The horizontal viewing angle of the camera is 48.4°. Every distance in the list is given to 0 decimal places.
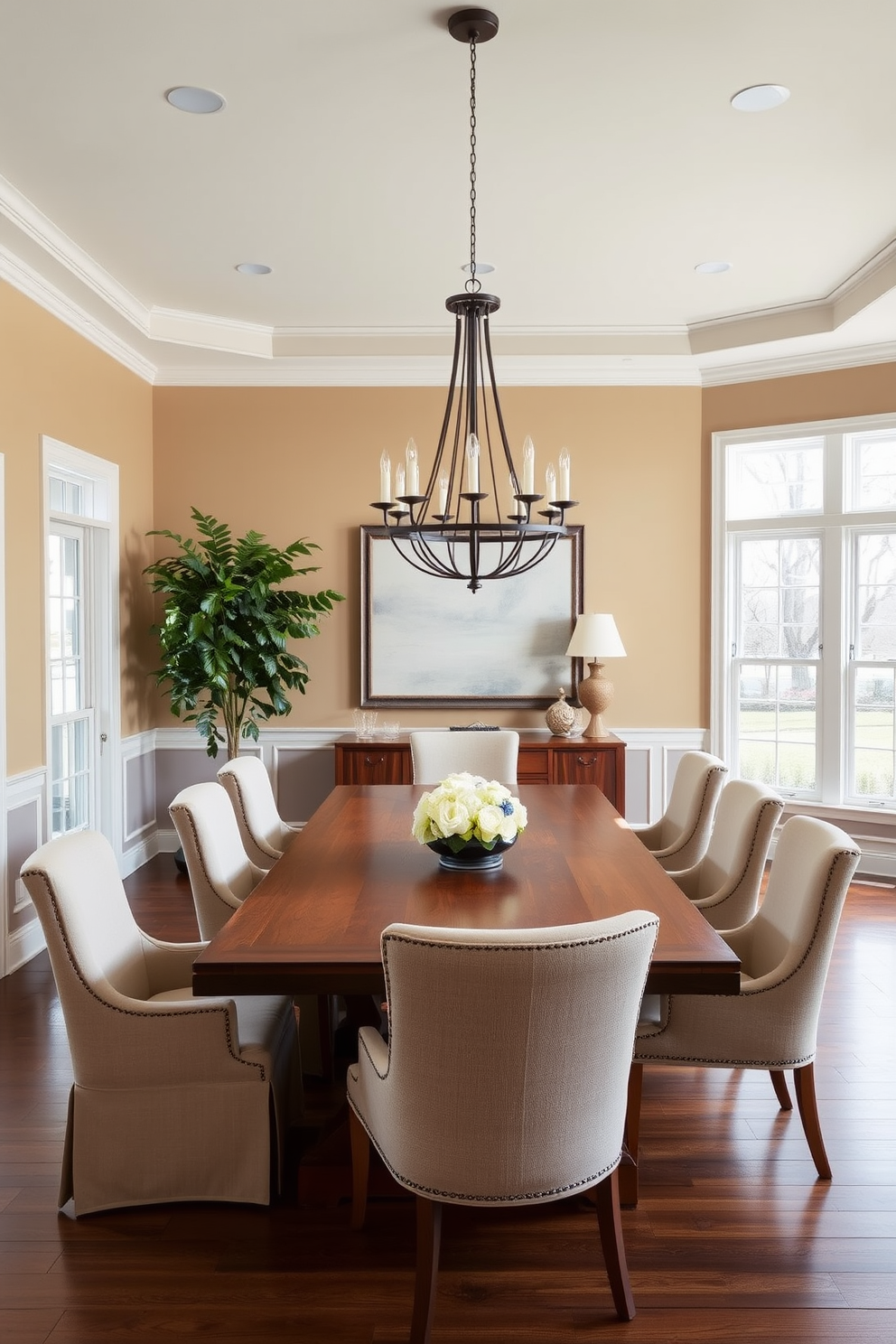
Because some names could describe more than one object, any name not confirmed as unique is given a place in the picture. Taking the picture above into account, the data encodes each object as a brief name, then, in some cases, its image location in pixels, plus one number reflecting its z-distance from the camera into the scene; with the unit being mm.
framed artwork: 6055
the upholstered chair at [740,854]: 3012
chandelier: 2770
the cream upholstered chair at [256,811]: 3584
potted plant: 5430
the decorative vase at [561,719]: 5750
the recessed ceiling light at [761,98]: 3191
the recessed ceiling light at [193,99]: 3189
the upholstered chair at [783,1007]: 2418
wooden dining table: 2018
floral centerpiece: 2645
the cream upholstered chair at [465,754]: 4664
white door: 4930
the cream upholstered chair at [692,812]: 3635
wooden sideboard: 5578
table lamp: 5656
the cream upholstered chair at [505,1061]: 1690
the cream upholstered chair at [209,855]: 2941
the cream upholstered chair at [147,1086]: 2322
